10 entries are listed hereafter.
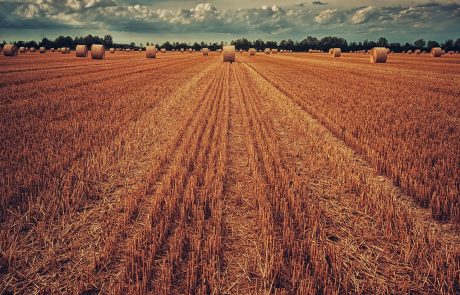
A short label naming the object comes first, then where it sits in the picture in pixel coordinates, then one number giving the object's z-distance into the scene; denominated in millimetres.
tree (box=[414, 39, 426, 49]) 127188
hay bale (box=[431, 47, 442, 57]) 54541
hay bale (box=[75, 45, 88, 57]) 44938
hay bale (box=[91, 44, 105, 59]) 39531
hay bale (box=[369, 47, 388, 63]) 37656
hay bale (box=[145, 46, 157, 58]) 51438
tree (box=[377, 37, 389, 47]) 122100
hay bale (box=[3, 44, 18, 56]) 41875
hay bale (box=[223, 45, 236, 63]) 39562
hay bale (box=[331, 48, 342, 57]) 60750
